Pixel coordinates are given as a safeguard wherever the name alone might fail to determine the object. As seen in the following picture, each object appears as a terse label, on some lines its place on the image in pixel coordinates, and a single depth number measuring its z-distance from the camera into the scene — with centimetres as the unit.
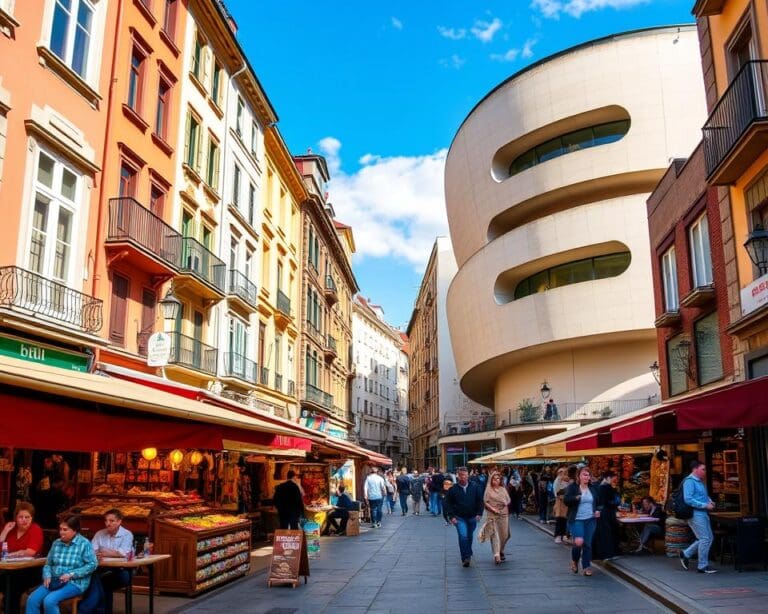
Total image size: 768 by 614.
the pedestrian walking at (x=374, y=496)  2509
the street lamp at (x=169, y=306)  1673
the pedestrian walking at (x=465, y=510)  1377
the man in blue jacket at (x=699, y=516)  1158
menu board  1167
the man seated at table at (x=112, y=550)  872
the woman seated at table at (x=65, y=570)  753
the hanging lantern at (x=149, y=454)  1465
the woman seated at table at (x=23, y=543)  829
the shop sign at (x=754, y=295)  1275
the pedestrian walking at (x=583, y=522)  1236
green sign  1299
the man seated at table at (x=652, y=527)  1465
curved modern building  3691
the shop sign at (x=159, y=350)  1741
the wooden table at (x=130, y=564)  849
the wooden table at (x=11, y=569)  793
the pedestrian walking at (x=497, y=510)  1398
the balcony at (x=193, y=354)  2055
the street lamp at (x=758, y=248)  1243
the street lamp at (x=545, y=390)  3681
